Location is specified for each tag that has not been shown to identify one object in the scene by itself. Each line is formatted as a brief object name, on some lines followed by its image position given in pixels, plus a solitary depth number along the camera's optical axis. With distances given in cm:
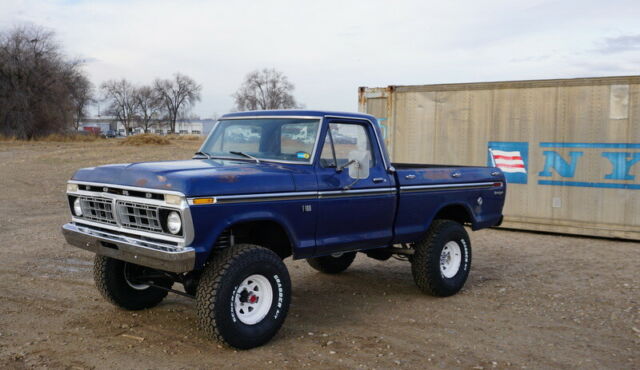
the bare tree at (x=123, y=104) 8975
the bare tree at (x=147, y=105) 8662
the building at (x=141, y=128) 9112
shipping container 1033
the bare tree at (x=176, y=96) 8369
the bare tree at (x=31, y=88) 4275
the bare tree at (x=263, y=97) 6362
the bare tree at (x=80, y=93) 4811
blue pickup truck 467
